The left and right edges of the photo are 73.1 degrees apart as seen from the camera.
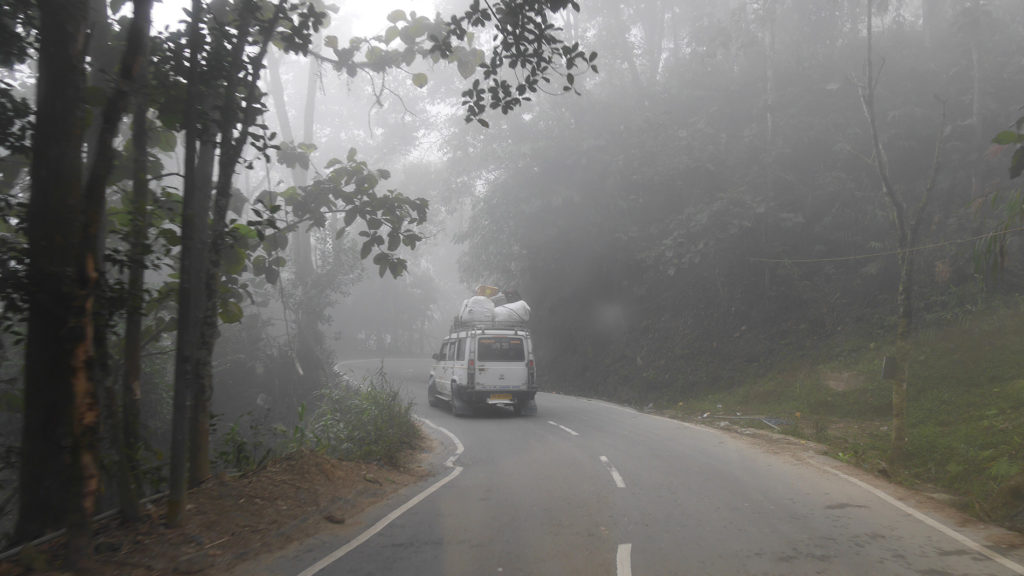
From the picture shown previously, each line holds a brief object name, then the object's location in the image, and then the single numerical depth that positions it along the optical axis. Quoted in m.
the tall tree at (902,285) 11.50
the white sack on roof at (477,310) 20.61
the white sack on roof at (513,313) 21.26
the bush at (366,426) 11.82
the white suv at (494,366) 18.97
